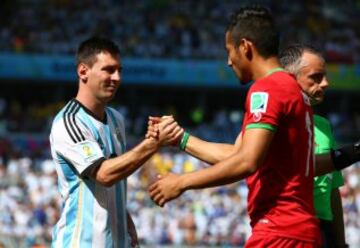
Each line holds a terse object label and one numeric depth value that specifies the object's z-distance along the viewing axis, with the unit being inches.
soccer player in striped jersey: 443.5
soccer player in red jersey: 356.5
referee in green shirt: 464.1
